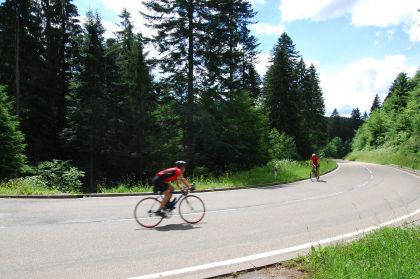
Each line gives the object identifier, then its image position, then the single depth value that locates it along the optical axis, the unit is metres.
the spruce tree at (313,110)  46.15
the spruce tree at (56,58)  33.25
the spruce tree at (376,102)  130.49
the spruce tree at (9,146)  20.61
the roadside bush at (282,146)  36.72
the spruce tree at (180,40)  26.22
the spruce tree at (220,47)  26.61
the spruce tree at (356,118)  146.57
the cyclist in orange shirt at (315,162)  26.07
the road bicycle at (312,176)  25.57
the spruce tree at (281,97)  41.84
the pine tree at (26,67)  29.97
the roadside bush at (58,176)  19.05
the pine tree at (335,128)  140.38
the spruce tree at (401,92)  75.75
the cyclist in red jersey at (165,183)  10.00
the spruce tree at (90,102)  30.22
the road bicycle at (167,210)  9.76
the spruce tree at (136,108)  31.82
